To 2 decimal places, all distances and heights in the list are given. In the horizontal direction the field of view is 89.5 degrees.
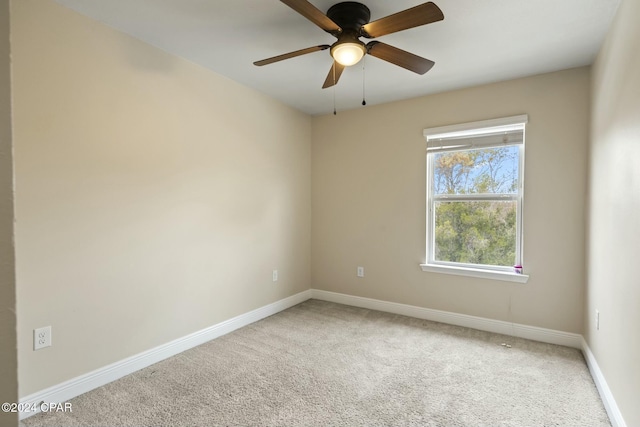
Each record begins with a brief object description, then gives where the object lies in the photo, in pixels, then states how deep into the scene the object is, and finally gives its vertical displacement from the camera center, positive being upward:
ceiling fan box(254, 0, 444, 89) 1.64 +1.01
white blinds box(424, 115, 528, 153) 3.03 +0.75
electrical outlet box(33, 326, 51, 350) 1.91 -0.78
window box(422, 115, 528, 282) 3.09 +0.11
